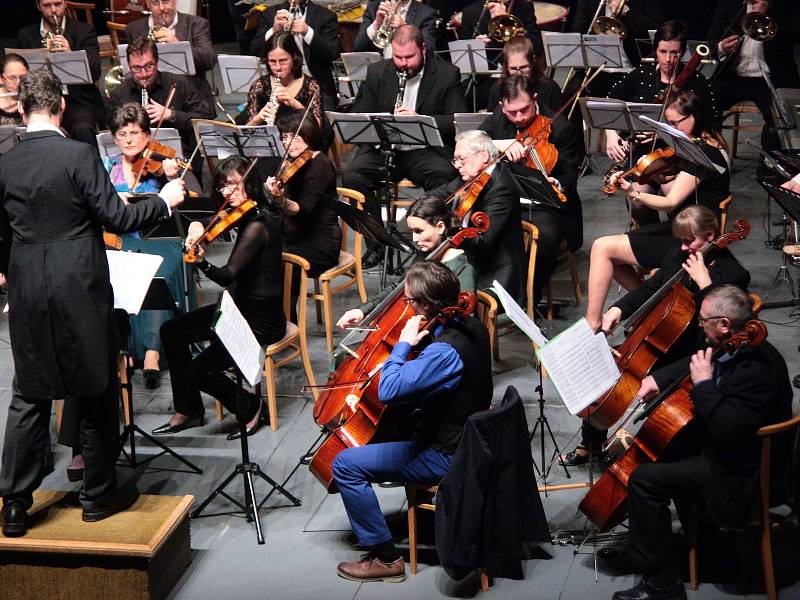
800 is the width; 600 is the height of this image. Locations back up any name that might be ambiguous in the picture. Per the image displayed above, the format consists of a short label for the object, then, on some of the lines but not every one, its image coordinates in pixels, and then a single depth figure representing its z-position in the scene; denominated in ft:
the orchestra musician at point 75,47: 52.70
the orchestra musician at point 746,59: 51.52
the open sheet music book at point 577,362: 24.29
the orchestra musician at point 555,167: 39.11
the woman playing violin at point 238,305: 32.91
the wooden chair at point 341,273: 37.65
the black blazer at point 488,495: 24.54
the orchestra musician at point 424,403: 25.34
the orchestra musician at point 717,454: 23.90
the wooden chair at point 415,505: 26.35
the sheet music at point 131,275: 29.30
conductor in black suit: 24.52
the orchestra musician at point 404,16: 53.83
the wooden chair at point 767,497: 24.04
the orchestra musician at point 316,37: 52.90
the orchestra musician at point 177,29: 53.93
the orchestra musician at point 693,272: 30.19
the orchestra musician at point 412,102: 44.93
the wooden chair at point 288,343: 33.96
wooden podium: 25.71
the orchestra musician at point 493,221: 35.42
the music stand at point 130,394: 30.48
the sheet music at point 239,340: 25.64
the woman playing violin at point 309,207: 38.24
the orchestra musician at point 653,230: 36.63
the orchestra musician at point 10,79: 46.06
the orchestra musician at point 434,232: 31.91
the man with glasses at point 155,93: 48.14
